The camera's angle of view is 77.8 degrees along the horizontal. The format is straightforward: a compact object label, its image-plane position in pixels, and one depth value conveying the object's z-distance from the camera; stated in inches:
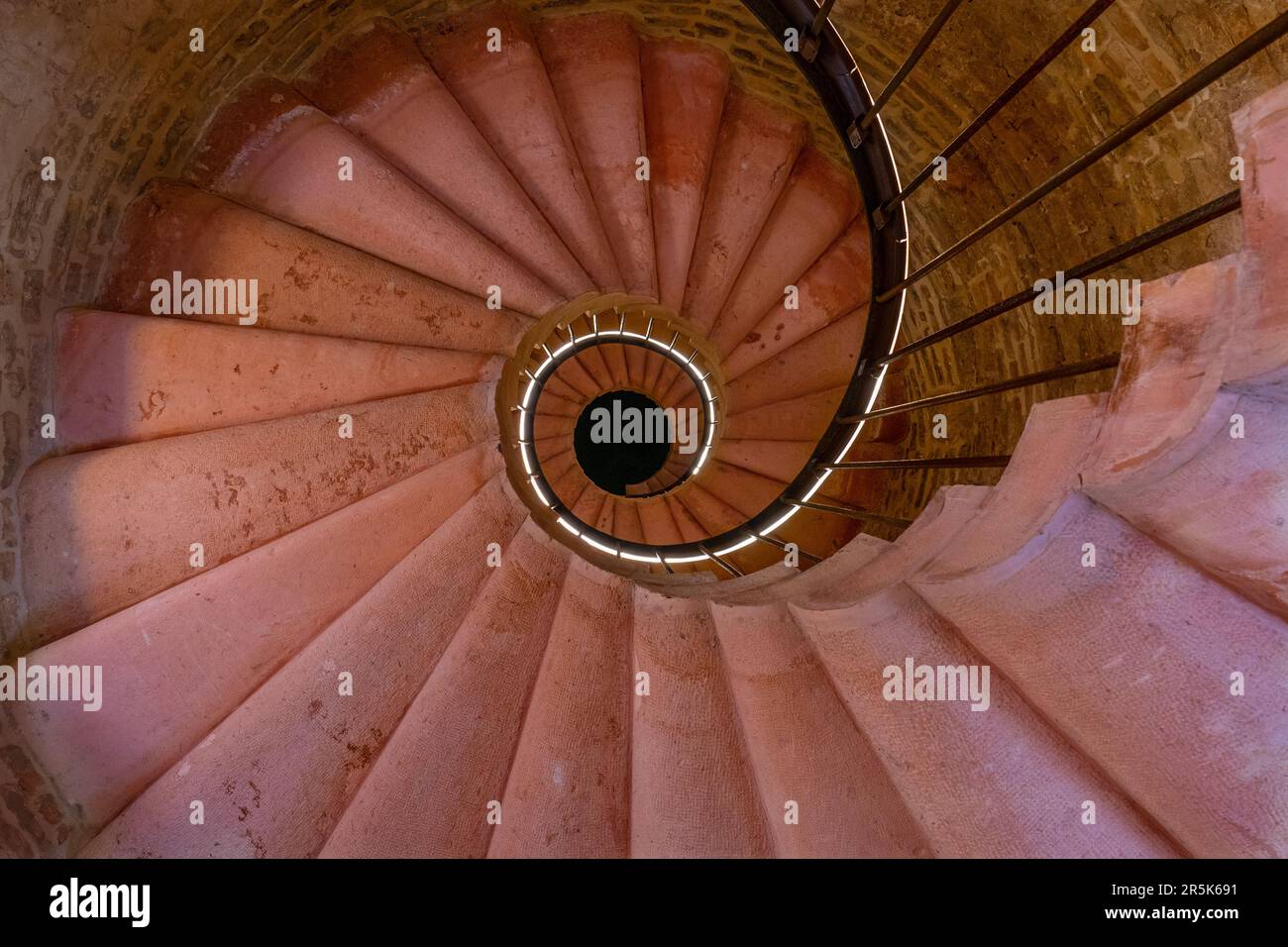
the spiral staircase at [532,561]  63.6
